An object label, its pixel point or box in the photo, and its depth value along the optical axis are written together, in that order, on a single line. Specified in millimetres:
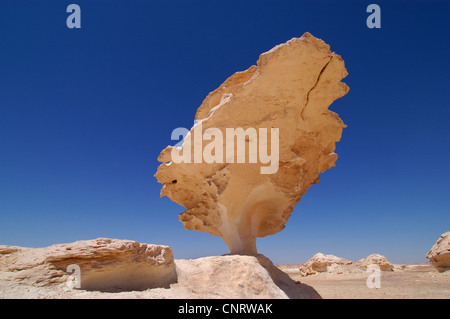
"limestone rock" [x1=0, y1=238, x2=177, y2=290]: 3926
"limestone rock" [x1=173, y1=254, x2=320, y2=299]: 4930
